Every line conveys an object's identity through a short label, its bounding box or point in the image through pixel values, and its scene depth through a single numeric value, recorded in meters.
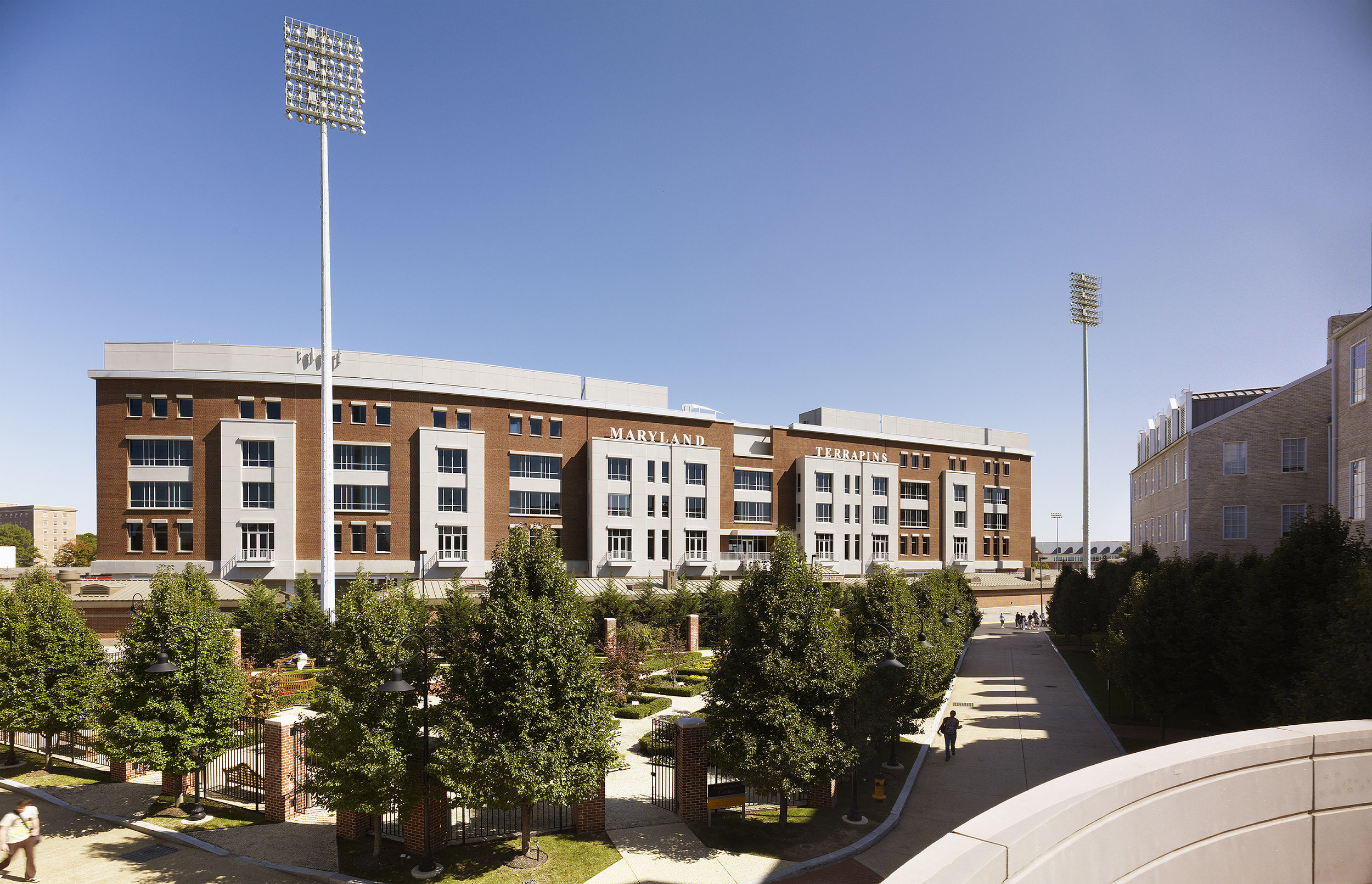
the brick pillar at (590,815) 18.38
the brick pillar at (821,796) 20.48
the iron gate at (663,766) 20.61
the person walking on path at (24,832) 15.85
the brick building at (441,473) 52.03
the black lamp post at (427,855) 16.28
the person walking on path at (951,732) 25.02
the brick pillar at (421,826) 17.00
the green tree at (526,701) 15.50
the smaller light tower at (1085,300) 79.12
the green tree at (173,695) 19.56
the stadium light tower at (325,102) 43.75
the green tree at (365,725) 16.06
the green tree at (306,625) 40.47
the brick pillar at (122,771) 23.17
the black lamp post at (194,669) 17.89
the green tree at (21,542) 124.81
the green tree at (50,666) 23.30
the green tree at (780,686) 17.36
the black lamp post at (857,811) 18.62
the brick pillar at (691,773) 19.17
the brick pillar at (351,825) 18.14
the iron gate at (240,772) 21.12
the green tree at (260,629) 40.00
